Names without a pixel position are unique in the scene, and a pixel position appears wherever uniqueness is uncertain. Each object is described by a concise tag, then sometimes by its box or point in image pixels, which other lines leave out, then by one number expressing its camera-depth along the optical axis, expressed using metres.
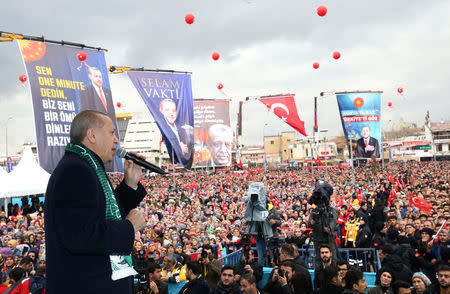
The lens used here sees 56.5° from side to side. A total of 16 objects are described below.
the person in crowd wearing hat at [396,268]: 5.67
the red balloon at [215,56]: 16.92
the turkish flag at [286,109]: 22.48
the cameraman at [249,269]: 6.13
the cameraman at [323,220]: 6.58
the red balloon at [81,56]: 12.59
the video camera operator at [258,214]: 7.55
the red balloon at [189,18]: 12.80
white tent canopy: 14.78
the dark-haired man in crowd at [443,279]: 4.93
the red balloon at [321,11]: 11.95
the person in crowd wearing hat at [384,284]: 5.53
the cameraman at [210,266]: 6.18
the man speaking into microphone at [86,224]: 1.78
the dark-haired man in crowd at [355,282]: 5.34
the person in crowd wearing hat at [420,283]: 5.56
